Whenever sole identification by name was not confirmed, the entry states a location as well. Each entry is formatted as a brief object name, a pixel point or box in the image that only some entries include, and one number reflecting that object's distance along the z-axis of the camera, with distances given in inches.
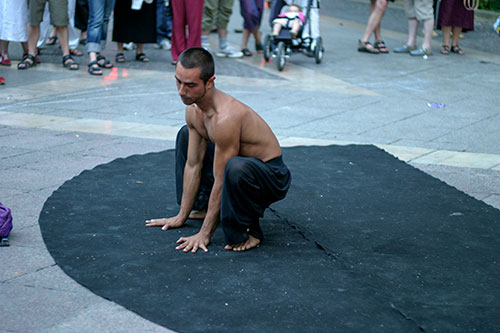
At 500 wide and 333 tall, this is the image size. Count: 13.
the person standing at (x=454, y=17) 446.9
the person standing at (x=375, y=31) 447.2
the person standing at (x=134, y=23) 395.8
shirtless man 148.4
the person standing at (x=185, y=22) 382.6
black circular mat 128.8
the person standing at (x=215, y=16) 418.9
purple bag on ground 156.6
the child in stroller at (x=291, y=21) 390.5
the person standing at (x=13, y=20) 363.3
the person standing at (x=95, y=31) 366.6
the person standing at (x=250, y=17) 416.2
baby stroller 393.7
